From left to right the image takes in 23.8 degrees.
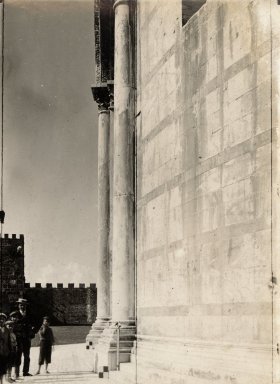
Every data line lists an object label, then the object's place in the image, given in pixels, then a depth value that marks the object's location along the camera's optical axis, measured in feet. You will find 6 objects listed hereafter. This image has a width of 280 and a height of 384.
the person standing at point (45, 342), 46.34
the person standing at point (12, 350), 40.29
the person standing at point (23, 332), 43.96
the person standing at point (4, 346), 39.01
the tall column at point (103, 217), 61.67
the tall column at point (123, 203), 39.73
